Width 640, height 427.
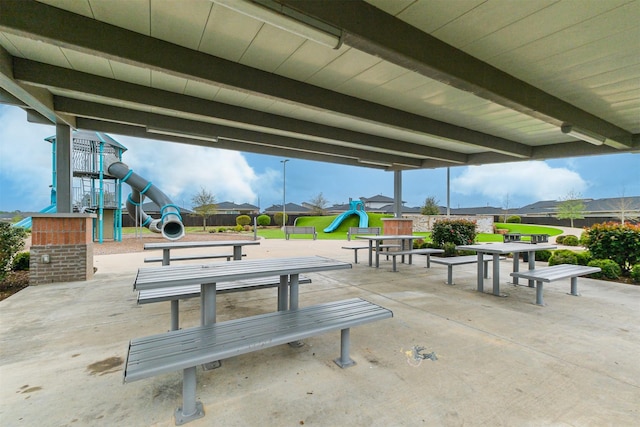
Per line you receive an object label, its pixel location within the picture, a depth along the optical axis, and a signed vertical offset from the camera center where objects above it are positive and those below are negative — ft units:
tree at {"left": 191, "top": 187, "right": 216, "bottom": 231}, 87.25 +2.92
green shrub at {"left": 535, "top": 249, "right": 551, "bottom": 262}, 26.11 -4.12
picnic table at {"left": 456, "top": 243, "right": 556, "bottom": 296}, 15.97 -2.40
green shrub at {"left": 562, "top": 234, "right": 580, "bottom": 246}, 41.73 -4.42
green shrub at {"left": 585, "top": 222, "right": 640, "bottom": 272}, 19.38 -2.28
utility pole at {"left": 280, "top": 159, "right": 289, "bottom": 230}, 87.28 +11.65
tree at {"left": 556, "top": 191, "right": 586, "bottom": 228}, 92.32 +1.27
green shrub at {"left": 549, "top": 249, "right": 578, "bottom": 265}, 21.65 -3.63
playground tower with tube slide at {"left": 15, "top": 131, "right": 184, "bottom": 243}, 42.83 +3.98
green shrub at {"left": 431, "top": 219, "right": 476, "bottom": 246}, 30.83 -2.30
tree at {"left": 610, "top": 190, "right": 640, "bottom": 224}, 72.08 -0.84
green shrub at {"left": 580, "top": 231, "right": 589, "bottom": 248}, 22.00 -2.31
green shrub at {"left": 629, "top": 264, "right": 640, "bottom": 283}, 18.40 -4.06
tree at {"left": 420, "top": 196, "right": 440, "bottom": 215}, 79.82 +1.20
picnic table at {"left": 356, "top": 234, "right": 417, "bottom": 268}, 24.14 -2.36
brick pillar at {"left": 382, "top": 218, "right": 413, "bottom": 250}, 31.81 -1.68
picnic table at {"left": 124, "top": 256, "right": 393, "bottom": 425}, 5.99 -3.07
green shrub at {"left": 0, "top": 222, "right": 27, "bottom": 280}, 16.40 -1.85
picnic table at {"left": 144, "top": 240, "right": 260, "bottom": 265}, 17.84 -2.19
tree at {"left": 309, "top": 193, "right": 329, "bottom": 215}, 117.39 +2.59
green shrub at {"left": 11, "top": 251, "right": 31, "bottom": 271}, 20.72 -3.69
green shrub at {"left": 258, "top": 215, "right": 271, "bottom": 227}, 102.08 -3.17
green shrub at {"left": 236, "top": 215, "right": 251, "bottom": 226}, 93.89 -2.87
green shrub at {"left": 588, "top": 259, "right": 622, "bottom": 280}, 19.53 -4.03
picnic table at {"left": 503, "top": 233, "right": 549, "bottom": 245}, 28.50 -2.80
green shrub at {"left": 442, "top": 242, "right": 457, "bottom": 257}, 29.58 -4.03
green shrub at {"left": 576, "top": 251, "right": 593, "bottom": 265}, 21.58 -3.59
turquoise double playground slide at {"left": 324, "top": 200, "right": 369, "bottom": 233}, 79.97 -1.16
